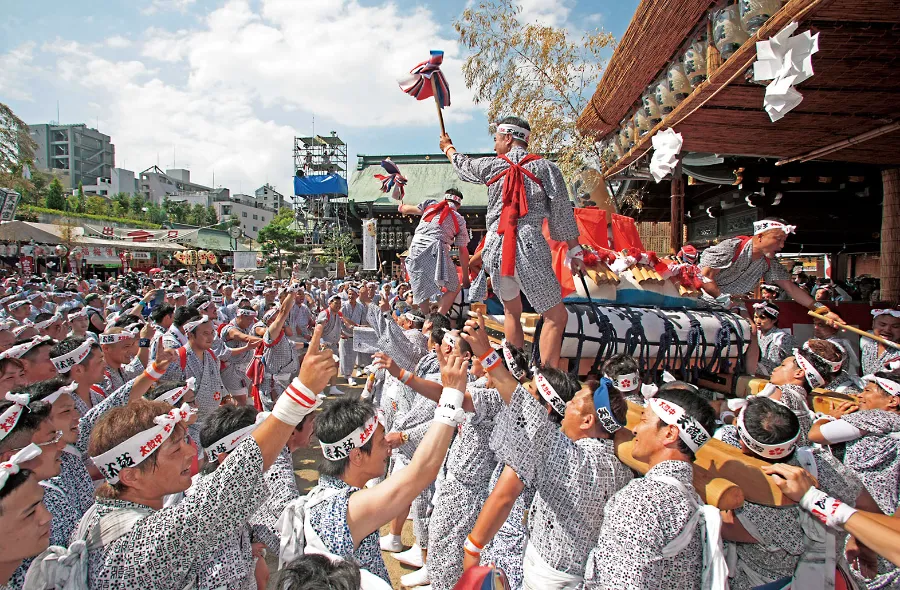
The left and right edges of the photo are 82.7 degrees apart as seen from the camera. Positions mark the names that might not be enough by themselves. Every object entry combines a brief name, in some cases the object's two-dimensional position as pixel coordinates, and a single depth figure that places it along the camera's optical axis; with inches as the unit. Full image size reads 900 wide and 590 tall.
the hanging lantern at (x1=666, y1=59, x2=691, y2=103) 221.6
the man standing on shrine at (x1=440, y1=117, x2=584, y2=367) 147.6
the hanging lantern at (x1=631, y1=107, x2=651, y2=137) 261.9
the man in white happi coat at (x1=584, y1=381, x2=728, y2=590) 71.5
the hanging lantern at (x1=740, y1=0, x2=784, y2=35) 153.2
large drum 156.9
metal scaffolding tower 1339.8
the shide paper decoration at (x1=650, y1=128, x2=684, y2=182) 217.8
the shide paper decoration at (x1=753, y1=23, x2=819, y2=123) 129.0
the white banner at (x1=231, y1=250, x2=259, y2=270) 1205.6
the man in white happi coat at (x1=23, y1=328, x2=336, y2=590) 65.1
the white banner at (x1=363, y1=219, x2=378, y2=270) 892.8
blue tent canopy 1381.6
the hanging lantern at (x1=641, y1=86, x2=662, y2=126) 246.3
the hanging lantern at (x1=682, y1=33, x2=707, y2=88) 203.8
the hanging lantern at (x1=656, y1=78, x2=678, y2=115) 231.3
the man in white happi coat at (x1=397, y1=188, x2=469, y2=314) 211.0
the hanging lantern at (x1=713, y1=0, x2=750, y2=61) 172.4
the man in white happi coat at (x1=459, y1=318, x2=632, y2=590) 84.0
